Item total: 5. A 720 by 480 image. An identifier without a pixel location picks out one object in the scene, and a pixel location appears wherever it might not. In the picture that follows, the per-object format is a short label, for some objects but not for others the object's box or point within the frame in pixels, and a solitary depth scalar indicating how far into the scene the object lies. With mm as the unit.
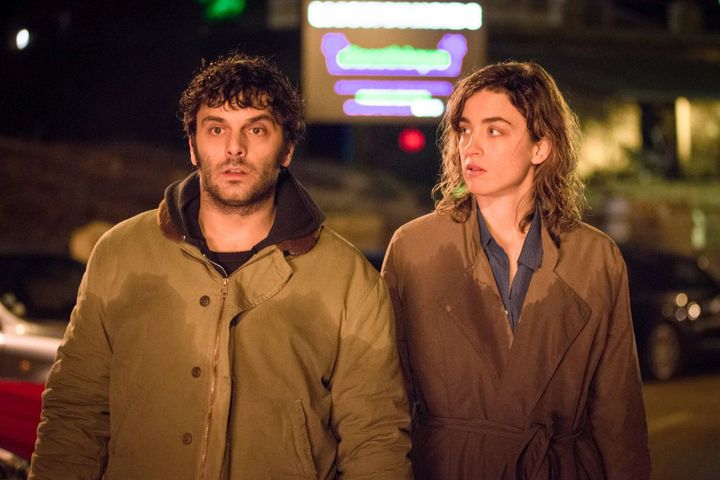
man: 3260
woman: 3871
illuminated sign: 11461
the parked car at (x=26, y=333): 5902
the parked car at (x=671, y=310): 12492
